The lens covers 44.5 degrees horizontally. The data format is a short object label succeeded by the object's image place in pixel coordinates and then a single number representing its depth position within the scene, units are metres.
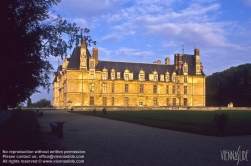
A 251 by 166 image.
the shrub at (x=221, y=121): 13.20
